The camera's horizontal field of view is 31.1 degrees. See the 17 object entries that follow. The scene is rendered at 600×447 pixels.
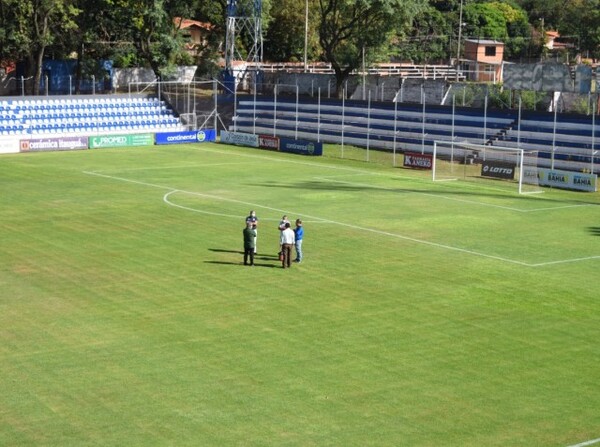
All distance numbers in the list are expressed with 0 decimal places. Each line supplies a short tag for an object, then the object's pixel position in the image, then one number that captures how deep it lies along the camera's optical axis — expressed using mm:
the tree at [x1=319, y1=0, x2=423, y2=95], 82000
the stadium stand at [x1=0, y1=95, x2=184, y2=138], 72375
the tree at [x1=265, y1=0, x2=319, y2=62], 115375
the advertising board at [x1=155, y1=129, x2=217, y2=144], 74875
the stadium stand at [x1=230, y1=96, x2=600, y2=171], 61938
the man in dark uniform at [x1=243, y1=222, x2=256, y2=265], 34688
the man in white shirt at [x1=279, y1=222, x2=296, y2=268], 34375
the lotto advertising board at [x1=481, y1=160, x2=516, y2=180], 57844
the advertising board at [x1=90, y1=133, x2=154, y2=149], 72188
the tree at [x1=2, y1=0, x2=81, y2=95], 83938
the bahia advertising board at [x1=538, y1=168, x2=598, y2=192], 55250
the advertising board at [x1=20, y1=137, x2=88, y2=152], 69188
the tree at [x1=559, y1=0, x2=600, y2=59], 133125
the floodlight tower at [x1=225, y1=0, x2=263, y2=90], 83312
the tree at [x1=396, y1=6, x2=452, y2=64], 136000
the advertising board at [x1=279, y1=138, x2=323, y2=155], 70062
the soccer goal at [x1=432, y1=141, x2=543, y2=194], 56656
